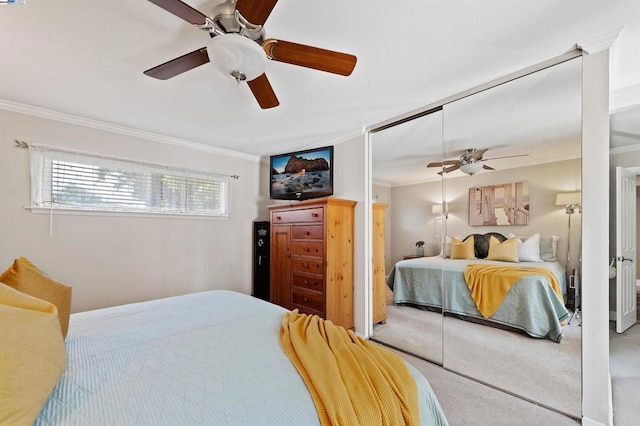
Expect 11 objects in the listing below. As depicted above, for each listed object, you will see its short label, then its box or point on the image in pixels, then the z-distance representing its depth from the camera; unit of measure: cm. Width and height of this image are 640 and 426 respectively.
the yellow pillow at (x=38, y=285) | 126
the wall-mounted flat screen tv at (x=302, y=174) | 346
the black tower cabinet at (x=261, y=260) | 403
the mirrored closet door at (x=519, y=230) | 190
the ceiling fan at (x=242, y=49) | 126
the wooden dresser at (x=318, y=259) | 298
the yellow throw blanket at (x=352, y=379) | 90
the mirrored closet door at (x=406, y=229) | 274
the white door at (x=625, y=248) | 290
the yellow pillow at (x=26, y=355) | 71
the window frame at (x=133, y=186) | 264
